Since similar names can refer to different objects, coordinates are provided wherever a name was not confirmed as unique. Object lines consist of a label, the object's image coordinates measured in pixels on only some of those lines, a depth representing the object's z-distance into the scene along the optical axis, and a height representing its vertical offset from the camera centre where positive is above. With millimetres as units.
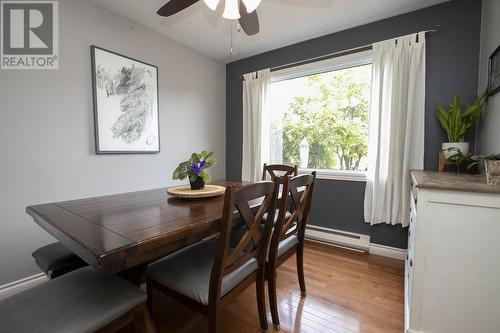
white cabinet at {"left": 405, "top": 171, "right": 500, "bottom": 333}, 1101 -521
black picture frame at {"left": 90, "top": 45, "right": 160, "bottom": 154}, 2127 +499
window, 2654 +505
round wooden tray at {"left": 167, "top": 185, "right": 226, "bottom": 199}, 1478 -253
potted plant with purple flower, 1595 -112
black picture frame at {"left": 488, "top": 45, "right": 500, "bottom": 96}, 1559 +600
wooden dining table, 785 -312
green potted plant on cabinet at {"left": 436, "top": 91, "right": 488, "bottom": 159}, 1834 +290
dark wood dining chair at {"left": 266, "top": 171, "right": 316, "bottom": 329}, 1362 -522
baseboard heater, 2516 -952
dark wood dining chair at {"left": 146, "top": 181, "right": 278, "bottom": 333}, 1010 -600
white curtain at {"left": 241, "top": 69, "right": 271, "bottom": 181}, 3159 +488
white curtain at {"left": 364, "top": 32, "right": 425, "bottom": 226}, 2178 +297
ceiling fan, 1457 +1001
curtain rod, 2133 +1173
